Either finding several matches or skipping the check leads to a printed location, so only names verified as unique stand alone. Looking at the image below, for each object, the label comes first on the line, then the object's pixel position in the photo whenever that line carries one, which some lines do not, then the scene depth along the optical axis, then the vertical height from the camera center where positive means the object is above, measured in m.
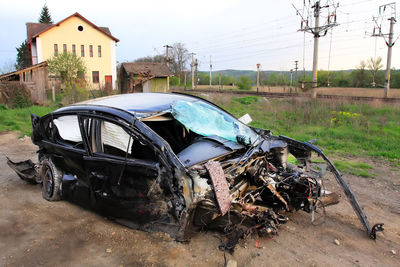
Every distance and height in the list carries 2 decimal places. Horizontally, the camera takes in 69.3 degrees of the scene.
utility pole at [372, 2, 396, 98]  22.22 +3.28
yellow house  38.66 +6.51
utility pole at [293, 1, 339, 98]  19.42 +4.40
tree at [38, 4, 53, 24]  61.28 +15.61
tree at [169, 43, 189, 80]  64.56 +7.40
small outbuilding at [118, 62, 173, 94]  21.38 +1.19
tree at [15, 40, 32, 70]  53.66 +6.41
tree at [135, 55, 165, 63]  64.81 +7.39
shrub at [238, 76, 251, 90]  50.48 +1.51
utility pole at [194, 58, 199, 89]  56.85 +5.08
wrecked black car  3.02 -0.92
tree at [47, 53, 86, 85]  28.03 +2.43
